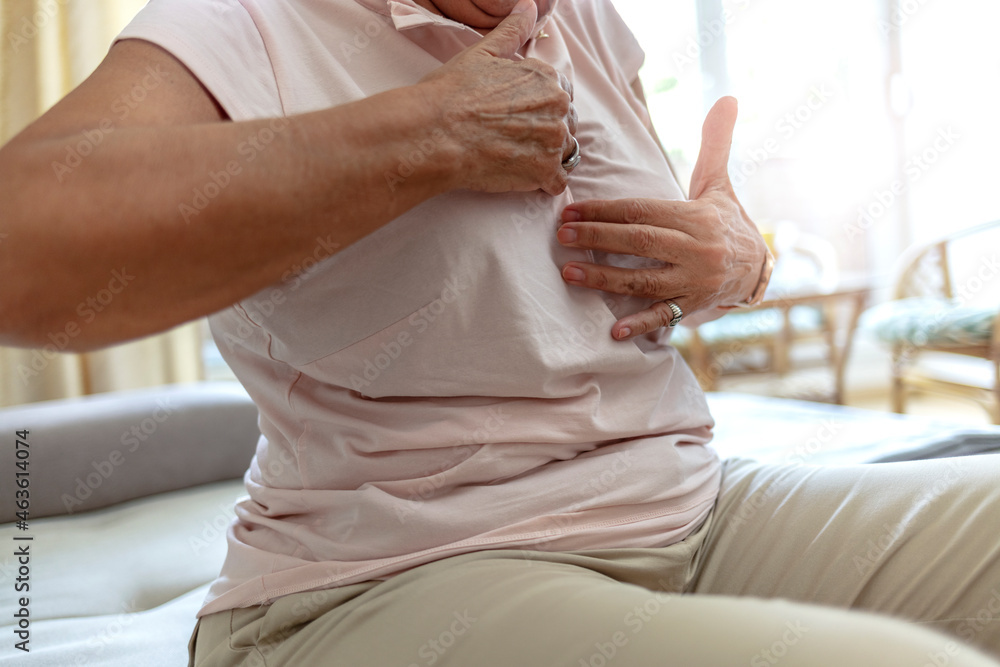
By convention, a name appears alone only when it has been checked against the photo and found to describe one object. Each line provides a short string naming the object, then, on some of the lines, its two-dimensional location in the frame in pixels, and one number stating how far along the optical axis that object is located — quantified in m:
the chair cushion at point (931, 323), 2.33
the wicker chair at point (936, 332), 2.34
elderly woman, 0.47
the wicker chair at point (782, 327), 3.29
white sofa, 0.90
